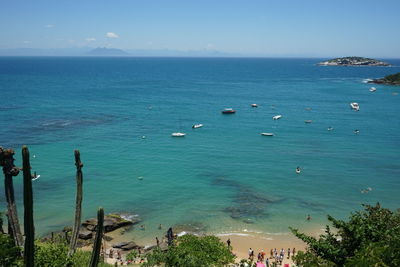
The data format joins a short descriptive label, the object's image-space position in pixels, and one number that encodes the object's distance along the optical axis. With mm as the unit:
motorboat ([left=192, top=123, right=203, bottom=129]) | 81800
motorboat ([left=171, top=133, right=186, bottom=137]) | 74375
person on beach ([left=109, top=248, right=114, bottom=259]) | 33934
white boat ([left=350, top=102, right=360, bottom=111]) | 101531
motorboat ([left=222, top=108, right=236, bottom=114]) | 97188
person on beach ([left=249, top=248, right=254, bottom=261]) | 34341
